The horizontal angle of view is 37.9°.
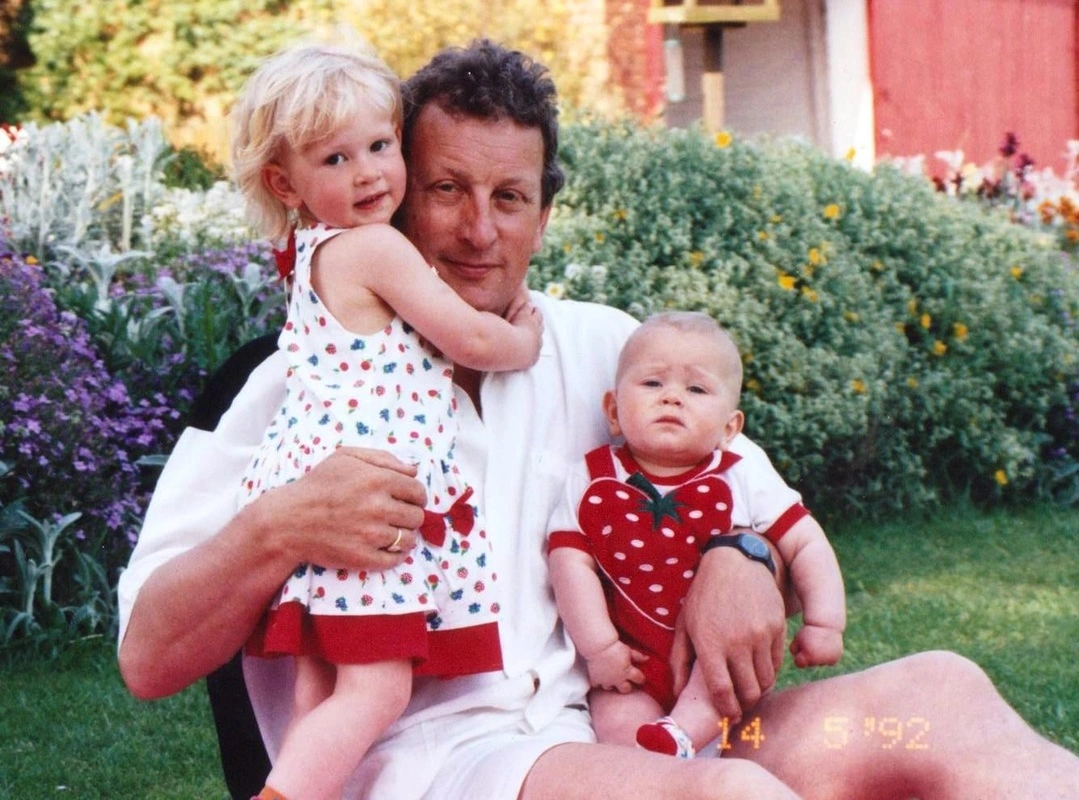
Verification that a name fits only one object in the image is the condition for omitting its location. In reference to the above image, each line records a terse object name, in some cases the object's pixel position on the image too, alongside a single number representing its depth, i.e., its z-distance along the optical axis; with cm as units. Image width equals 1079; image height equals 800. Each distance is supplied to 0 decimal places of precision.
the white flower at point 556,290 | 585
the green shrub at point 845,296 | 617
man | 225
